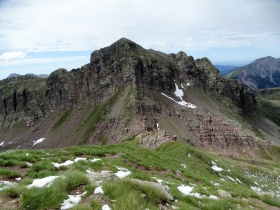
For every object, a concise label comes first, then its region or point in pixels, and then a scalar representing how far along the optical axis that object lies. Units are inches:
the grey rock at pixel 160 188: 476.7
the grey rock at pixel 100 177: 467.2
